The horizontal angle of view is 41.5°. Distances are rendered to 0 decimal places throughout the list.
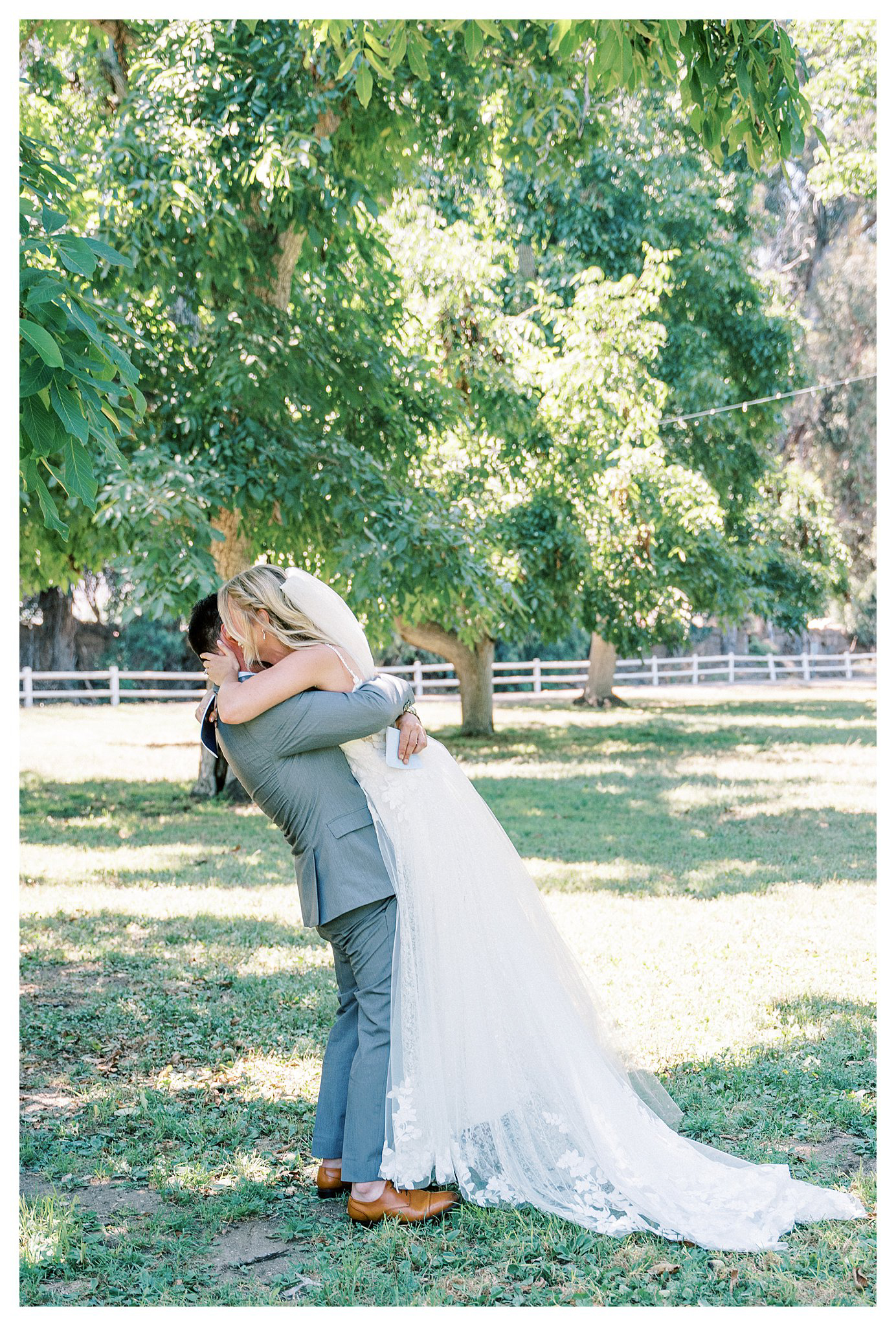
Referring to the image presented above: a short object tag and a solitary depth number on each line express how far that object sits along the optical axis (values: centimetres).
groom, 351
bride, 345
